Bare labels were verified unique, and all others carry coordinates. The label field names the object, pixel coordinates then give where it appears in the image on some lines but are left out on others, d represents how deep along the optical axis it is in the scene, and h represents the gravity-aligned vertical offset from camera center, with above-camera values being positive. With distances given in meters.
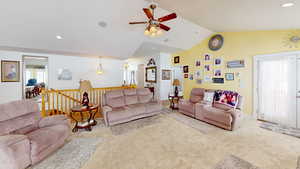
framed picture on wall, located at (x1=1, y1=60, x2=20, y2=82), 4.09 +0.47
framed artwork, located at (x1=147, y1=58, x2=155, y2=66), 6.52 +1.24
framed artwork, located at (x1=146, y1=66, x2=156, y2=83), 6.48 +0.55
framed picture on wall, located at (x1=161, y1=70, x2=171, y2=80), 6.18 +0.48
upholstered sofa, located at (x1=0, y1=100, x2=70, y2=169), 1.51 -0.82
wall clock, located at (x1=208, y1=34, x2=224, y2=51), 4.29 +1.57
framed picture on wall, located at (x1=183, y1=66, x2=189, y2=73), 5.46 +0.70
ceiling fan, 2.33 +1.27
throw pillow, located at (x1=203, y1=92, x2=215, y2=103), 3.86 -0.44
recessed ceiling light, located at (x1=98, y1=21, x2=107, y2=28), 3.40 +1.78
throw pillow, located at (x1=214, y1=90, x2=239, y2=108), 3.32 -0.41
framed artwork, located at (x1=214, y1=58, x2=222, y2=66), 4.32 +0.83
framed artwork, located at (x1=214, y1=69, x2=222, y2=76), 4.34 +0.44
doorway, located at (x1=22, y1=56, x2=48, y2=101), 6.75 +0.48
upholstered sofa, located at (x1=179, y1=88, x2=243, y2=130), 2.95 -0.80
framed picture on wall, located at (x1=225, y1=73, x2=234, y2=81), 4.05 +0.27
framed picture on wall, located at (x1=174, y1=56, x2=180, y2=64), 5.97 +1.28
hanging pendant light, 5.73 +0.79
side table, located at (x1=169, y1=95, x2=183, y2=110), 5.05 -0.88
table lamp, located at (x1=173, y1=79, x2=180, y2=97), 5.01 +0.01
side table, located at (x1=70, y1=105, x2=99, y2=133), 2.99 -1.07
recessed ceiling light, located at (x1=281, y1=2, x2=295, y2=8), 2.01 +1.39
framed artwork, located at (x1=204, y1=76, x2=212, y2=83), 4.64 +0.19
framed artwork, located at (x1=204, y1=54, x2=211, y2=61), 4.64 +1.08
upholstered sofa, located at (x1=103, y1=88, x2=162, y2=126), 3.31 -0.72
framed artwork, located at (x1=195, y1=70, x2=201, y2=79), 4.97 +0.42
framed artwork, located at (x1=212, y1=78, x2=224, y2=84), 4.30 +0.14
